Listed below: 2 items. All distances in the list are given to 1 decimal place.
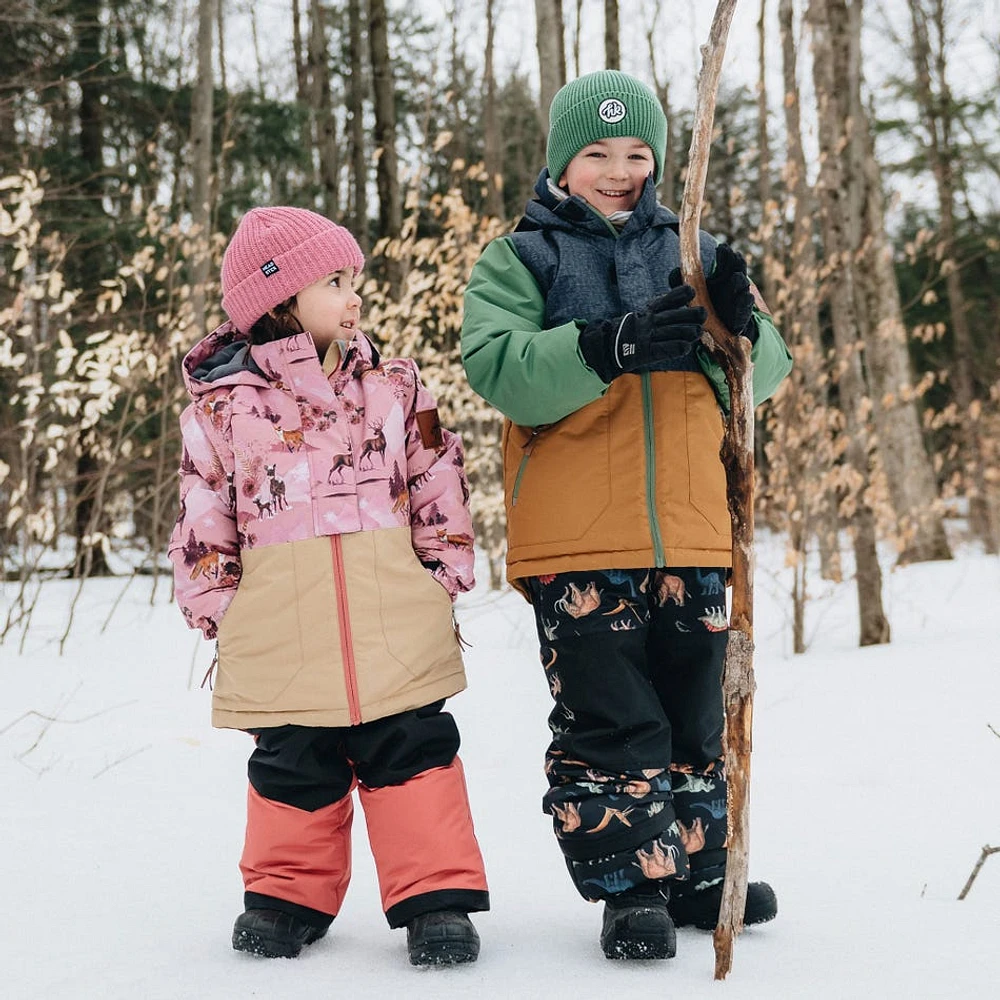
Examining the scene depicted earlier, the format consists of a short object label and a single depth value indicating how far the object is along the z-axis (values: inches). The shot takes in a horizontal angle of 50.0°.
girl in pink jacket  77.7
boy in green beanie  74.9
